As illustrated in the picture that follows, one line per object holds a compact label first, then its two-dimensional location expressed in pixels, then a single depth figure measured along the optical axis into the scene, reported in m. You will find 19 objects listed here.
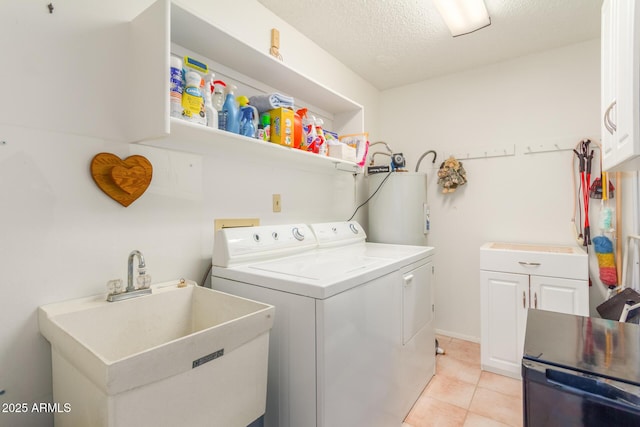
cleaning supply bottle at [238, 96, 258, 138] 1.45
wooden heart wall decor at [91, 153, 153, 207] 1.15
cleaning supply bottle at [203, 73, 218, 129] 1.29
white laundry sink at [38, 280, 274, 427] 0.71
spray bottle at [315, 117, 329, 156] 1.89
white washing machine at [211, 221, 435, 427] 1.11
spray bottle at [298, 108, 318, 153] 1.81
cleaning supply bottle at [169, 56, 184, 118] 1.13
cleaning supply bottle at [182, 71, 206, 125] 1.18
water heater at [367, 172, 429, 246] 2.50
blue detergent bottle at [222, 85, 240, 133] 1.37
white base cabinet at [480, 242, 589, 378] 1.96
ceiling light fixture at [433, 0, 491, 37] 1.81
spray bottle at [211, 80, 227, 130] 1.37
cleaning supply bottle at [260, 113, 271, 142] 1.57
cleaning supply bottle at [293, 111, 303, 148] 1.68
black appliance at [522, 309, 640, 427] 0.71
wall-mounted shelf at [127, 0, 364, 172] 1.09
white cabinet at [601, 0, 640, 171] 0.81
